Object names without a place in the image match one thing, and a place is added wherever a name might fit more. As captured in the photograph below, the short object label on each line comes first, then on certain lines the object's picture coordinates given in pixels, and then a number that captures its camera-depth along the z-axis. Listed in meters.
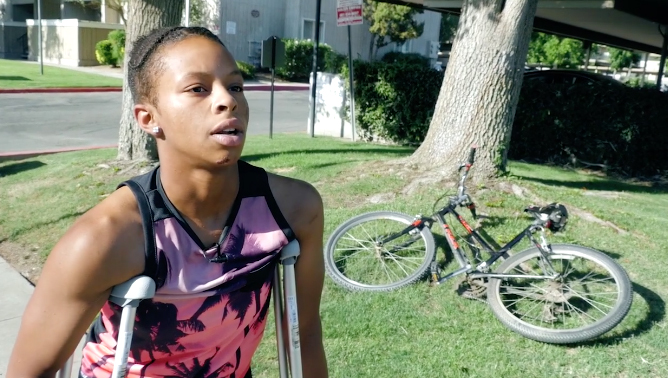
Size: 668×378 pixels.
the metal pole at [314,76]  12.70
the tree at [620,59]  45.31
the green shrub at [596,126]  10.29
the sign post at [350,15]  11.56
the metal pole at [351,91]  11.88
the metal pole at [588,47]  26.19
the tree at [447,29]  52.16
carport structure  11.52
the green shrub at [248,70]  30.45
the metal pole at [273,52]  11.89
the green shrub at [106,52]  32.75
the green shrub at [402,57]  38.36
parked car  12.10
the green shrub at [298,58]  32.69
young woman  1.46
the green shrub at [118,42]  31.69
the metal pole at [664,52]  13.56
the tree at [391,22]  35.91
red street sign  11.55
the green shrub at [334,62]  16.59
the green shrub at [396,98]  11.59
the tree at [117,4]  32.45
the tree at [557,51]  44.31
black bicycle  4.01
